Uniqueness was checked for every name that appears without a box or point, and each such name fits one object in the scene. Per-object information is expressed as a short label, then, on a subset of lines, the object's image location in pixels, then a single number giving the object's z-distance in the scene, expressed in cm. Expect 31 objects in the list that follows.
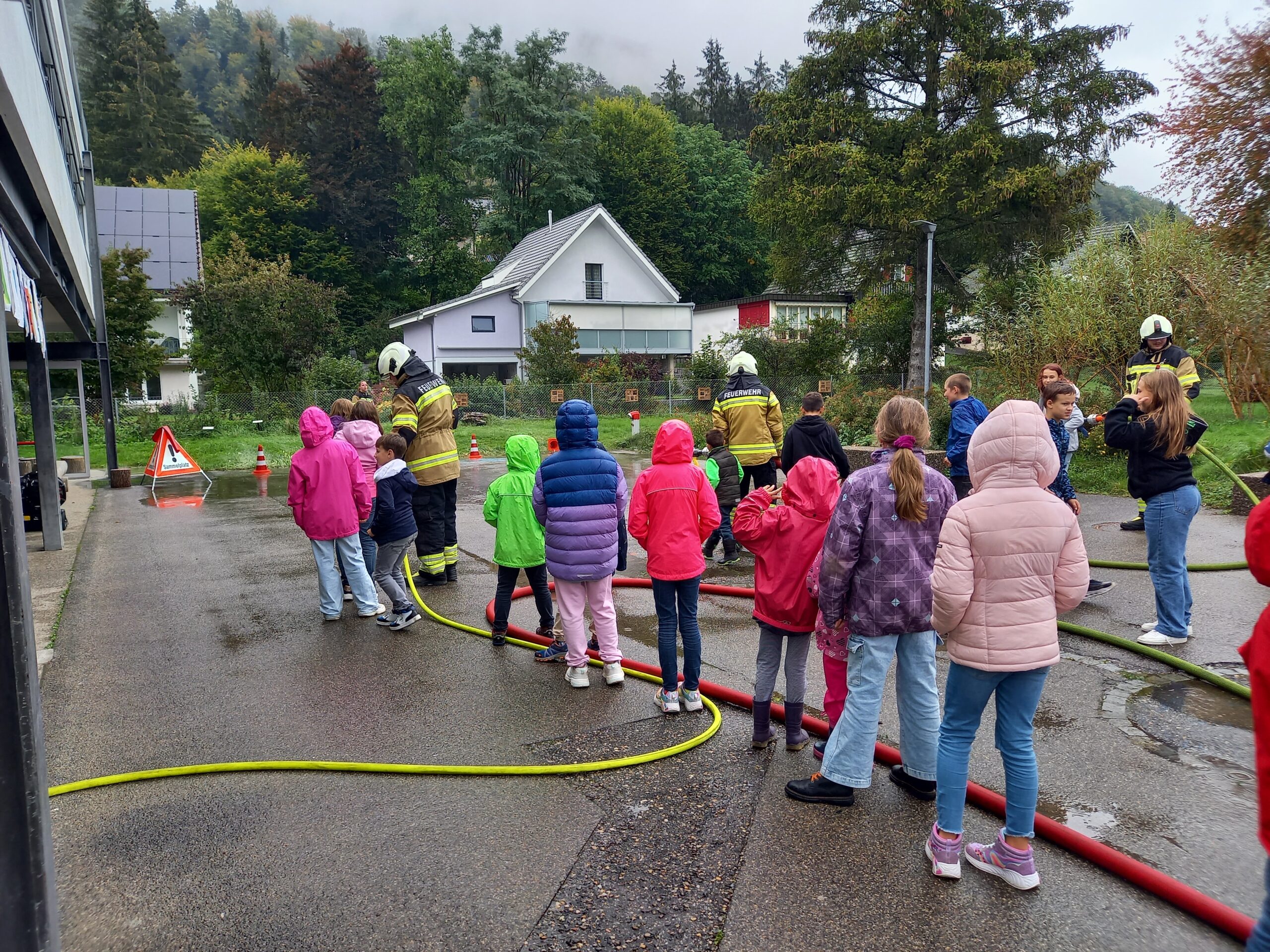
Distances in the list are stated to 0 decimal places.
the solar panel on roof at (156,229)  3606
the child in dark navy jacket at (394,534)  708
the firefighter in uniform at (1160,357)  738
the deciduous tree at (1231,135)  1630
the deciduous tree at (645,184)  5494
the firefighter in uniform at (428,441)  828
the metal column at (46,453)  1044
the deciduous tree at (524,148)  5275
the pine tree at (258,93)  6162
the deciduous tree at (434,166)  5312
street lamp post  2027
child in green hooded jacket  622
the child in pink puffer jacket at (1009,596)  330
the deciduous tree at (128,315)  2247
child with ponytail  379
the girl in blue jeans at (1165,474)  586
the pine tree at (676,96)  7344
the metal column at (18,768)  234
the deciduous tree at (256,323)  2677
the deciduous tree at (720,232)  5522
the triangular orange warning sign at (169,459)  1652
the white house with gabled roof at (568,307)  4038
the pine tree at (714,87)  7438
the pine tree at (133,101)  5856
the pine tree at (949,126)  2570
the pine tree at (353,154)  5259
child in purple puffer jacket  545
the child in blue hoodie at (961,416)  774
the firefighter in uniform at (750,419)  924
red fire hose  297
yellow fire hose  434
